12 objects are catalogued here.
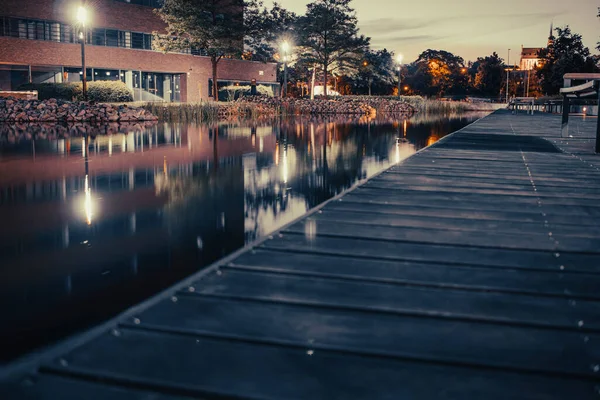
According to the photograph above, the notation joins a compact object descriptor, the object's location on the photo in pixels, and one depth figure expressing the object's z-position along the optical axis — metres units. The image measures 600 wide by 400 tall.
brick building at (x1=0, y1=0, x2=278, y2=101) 39.84
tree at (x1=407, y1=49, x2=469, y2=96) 94.12
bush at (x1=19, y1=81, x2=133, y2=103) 32.50
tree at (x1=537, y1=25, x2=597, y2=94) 51.56
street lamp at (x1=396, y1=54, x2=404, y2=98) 44.42
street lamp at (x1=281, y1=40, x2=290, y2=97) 34.14
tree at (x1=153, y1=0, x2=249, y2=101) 39.75
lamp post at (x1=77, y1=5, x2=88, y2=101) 25.10
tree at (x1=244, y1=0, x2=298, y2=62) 42.88
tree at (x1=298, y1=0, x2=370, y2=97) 52.09
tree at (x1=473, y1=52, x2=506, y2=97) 99.50
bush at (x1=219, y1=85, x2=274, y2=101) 53.31
